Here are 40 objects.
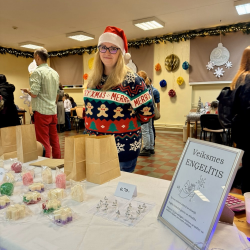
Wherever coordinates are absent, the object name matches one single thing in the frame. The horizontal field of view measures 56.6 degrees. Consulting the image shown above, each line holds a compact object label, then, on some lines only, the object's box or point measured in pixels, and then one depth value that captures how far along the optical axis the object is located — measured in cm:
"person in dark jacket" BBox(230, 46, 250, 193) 176
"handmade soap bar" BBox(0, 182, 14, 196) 97
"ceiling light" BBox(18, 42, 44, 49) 789
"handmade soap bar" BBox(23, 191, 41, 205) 91
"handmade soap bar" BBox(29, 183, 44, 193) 101
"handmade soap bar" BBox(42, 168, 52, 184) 111
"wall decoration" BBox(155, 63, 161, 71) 739
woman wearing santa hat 144
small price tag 95
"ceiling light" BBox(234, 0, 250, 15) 454
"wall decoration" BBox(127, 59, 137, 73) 778
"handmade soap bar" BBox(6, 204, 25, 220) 80
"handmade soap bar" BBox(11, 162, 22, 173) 128
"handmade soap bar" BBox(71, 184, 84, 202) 93
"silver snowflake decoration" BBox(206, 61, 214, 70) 654
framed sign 62
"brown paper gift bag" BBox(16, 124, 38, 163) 142
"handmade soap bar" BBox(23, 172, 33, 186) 110
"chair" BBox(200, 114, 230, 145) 465
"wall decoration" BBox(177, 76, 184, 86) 707
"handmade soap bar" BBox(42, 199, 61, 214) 83
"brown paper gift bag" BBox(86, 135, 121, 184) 107
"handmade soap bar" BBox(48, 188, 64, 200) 91
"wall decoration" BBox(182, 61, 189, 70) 685
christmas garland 605
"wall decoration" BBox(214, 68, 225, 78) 644
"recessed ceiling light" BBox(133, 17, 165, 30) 547
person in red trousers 287
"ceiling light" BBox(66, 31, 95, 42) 672
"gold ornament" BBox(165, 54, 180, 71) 710
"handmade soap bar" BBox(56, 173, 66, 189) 105
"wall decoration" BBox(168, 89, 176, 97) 726
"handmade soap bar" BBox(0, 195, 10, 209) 88
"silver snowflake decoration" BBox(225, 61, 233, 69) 629
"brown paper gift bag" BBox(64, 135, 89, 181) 110
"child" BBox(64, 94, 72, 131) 796
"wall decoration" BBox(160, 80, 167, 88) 735
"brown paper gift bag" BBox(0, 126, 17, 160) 150
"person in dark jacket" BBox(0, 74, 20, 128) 275
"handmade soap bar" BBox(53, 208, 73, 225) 77
